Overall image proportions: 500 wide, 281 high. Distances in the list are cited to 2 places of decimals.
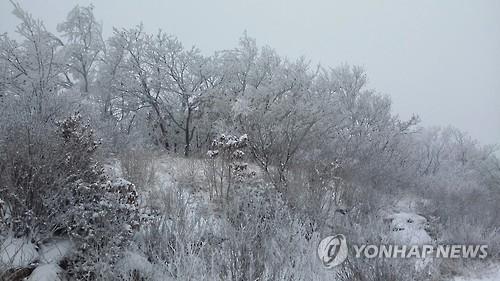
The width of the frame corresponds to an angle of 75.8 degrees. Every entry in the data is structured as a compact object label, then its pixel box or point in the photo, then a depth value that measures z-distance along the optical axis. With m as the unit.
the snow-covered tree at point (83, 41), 18.27
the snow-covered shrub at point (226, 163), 7.82
